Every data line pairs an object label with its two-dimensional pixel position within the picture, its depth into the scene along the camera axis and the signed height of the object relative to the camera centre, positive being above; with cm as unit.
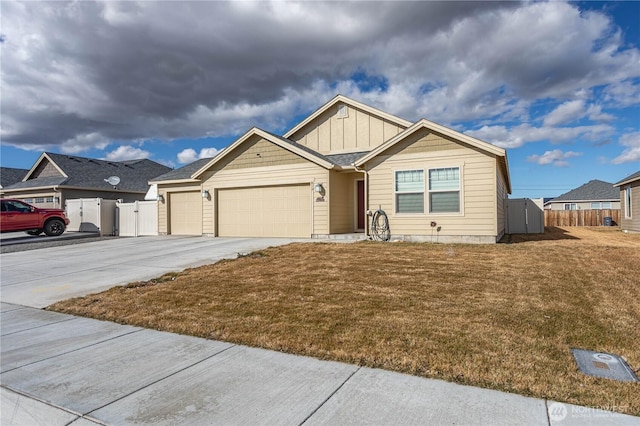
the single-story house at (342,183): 1166 +125
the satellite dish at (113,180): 2377 +241
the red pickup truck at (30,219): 1672 +1
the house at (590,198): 3528 +162
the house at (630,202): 1836 +64
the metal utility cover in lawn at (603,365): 307 -130
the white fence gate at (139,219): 1852 -3
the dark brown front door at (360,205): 1507 +46
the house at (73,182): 2378 +245
